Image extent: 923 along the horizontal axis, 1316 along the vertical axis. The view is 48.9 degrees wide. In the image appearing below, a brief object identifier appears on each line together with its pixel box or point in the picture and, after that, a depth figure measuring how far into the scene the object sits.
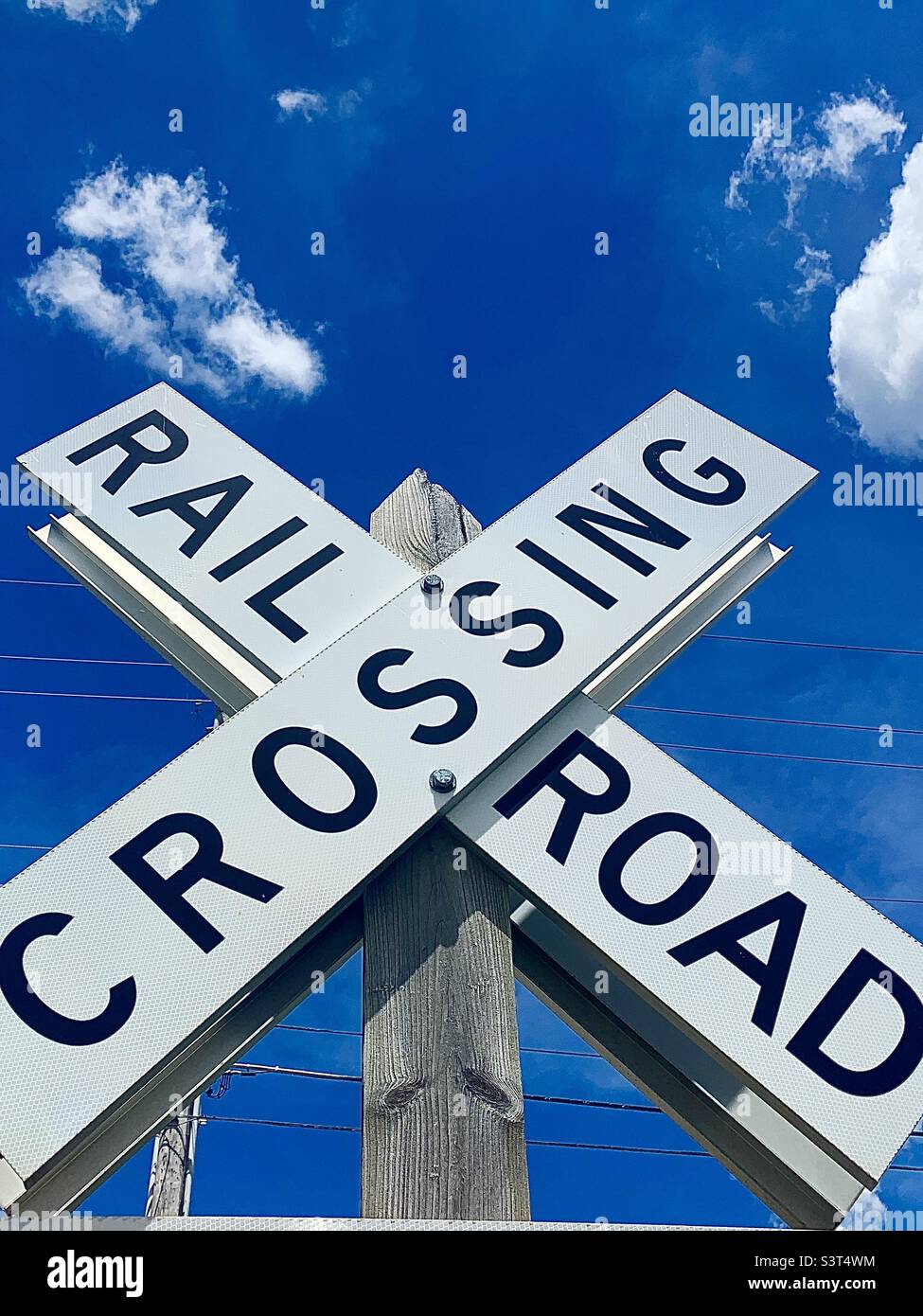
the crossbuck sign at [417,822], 1.64
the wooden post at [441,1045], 1.46
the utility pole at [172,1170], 7.91
